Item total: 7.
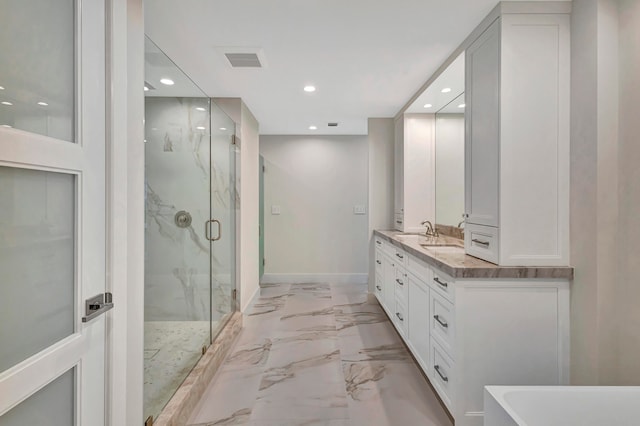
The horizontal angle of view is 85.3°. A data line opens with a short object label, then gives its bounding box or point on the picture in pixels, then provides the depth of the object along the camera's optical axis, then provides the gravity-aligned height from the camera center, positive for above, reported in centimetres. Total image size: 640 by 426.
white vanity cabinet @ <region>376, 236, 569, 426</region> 175 -62
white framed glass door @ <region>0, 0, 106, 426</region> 85 +0
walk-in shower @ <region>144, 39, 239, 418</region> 178 -9
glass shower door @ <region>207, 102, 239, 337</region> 275 -6
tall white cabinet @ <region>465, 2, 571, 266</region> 180 +41
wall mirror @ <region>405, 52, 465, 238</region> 295 +68
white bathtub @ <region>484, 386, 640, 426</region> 126 -71
